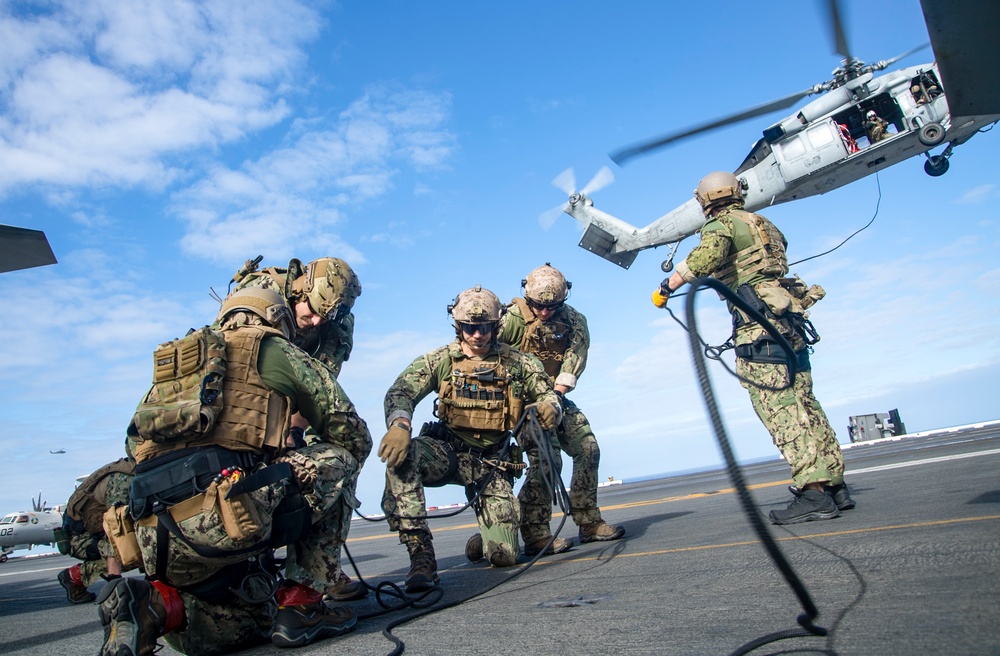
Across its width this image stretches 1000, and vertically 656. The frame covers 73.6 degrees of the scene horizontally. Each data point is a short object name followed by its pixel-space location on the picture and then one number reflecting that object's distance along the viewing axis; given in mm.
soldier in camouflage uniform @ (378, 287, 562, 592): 4875
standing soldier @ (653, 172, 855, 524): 4691
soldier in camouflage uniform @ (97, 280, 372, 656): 2605
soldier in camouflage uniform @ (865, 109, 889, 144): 19578
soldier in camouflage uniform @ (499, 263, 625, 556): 5594
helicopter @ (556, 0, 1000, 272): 18797
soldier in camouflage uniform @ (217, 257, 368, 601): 4301
